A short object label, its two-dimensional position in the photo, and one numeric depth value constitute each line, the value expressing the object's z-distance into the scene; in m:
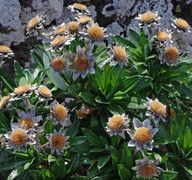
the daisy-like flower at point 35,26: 2.44
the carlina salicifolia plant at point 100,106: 1.89
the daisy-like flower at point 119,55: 2.11
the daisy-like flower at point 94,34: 2.22
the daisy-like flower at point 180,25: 2.66
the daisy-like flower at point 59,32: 2.32
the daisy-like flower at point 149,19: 2.45
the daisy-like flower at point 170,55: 2.26
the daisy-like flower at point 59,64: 2.06
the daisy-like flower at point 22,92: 1.92
